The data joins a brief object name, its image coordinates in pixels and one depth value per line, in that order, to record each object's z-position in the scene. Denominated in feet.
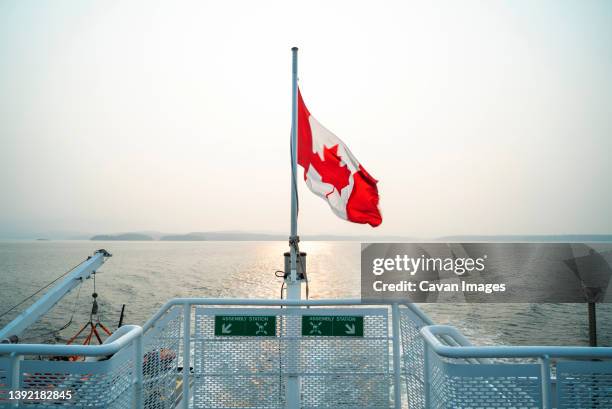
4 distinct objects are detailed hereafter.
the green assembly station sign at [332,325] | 15.79
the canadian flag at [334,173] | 24.45
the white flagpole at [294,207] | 18.72
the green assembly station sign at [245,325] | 15.81
